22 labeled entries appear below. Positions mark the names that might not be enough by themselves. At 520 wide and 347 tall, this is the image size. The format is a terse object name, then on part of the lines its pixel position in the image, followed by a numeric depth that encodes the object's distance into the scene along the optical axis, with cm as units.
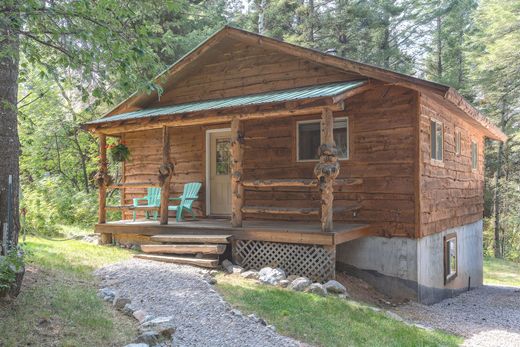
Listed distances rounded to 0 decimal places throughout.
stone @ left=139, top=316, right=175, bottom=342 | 414
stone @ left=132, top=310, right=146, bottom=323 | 458
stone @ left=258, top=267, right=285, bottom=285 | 670
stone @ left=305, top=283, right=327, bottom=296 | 629
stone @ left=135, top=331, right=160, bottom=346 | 390
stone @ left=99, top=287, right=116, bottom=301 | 528
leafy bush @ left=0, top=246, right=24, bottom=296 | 413
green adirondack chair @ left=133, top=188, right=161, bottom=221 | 1039
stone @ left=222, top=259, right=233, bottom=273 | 734
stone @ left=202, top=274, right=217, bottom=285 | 630
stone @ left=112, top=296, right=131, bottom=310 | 496
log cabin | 737
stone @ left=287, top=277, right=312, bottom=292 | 640
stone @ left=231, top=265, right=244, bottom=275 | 719
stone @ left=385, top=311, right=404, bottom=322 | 605
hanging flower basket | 1064
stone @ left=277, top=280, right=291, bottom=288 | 659
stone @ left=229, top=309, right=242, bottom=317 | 497
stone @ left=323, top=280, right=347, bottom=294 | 659
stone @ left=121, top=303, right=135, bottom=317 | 480
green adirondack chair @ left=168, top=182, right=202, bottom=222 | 964
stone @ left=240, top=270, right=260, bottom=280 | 691
